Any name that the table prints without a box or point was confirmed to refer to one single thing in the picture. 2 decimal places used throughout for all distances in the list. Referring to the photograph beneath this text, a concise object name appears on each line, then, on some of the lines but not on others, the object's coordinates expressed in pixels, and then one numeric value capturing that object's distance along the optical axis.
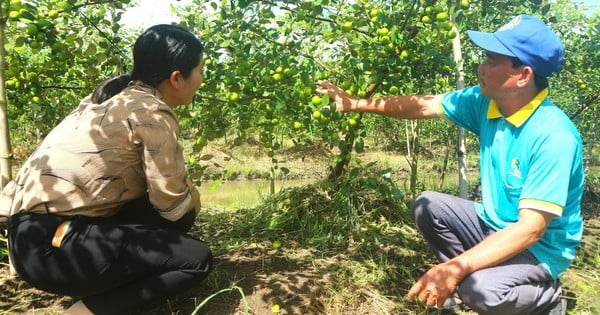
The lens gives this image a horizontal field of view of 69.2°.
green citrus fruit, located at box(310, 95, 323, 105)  2.30
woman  1.60
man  1.52
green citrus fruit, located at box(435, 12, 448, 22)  2.25
